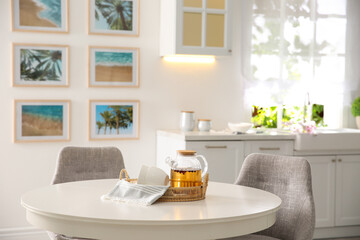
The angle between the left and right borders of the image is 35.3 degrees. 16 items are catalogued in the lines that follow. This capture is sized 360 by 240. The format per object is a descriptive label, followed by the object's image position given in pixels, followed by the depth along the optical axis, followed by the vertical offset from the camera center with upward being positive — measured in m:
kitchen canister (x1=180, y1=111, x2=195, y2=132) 4.62 -0.26
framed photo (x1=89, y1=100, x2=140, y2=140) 4.52 -0.26
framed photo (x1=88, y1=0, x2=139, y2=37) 4.50 +0.56
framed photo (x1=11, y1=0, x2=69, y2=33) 4.27 +0.54
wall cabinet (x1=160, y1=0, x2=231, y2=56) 4.37 +0.48
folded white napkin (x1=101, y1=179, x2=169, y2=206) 2.25 -0.43
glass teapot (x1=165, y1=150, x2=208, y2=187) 2.39 -0.35
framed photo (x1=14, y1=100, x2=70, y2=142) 4.29 -0.26
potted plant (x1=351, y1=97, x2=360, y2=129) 5.14 -0.18
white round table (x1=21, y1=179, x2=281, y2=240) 1.98 -0.47
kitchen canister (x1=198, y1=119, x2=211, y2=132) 4.56 -0.31
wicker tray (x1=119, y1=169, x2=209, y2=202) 2.32 -0.44
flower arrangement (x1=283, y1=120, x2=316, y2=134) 4.55 -0.31
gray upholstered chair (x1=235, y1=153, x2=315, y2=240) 2.74 -0.51
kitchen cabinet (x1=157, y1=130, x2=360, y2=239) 4.27 -0.59
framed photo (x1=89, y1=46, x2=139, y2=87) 4.50 +0.16
